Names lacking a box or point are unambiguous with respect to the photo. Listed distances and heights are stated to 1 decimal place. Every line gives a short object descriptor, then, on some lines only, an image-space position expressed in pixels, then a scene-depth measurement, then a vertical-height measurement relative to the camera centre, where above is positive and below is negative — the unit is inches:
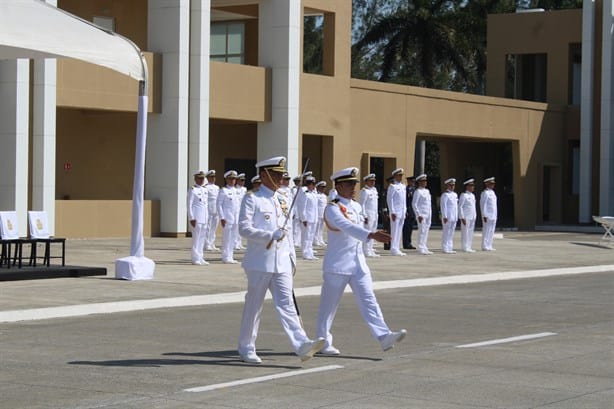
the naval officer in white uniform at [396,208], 1118.4 -35.2
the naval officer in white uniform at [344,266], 465.4 -37.2
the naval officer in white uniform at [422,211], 1151.6 -38.5
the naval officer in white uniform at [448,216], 1189.1 -44.8
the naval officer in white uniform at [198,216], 932.6 -37.8
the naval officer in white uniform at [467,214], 1214.9 -42.9
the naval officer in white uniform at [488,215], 1235.2 -44.3
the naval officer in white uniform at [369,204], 1082.1 -30.9
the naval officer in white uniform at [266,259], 447.5 -33.5
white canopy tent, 691.4 +68.3
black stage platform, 764.0 -68.8
